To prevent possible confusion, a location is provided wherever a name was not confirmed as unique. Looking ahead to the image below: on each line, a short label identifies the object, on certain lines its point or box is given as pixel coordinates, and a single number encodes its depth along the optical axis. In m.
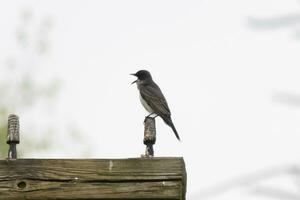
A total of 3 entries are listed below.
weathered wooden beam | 9.20
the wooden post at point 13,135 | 9.54
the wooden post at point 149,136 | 9.55
